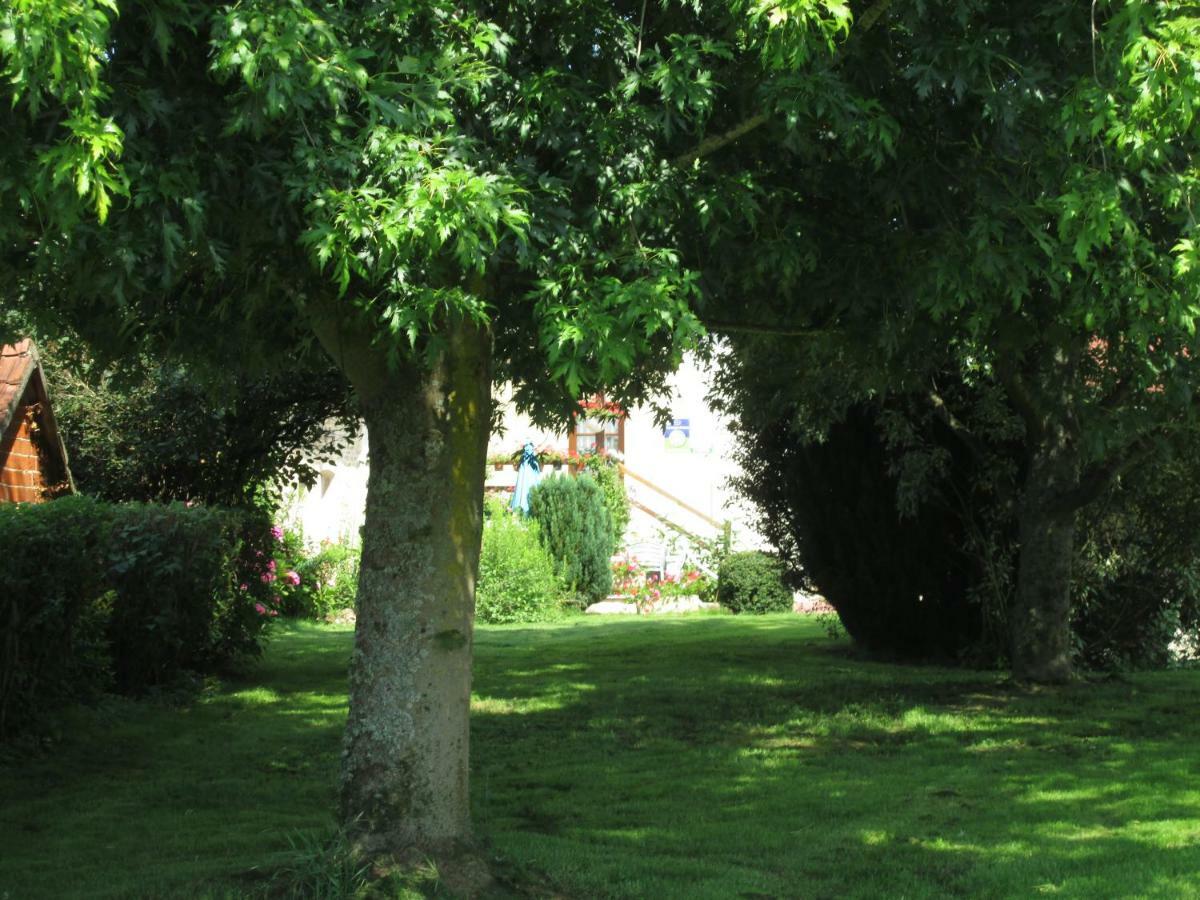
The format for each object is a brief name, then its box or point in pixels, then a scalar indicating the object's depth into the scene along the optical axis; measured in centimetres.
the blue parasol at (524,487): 2469
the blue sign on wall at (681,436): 2891
